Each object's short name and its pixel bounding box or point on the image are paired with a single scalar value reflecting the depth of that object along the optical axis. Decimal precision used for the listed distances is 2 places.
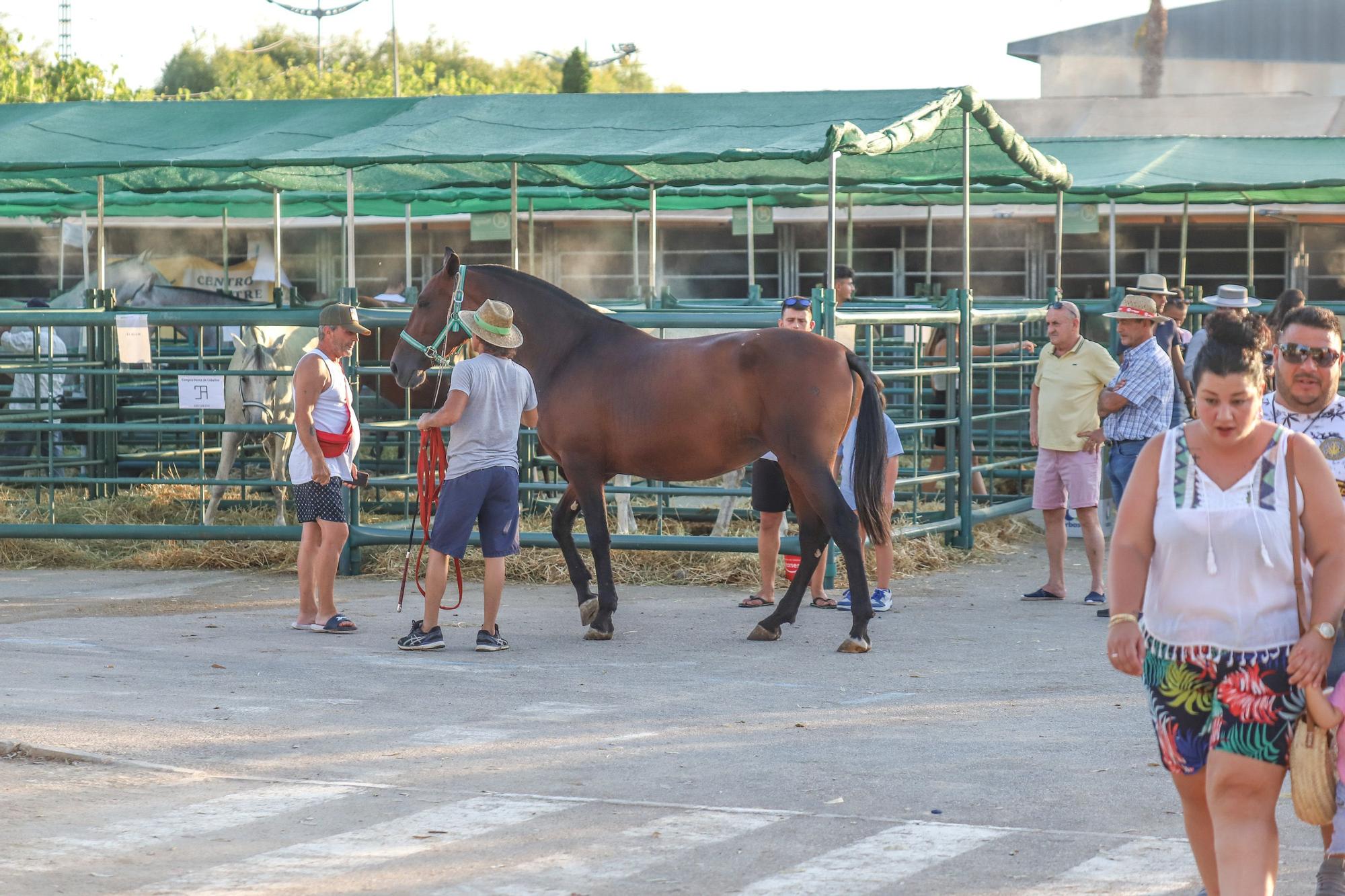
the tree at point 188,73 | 76.88
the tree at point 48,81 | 42.66
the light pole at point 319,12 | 67.94
